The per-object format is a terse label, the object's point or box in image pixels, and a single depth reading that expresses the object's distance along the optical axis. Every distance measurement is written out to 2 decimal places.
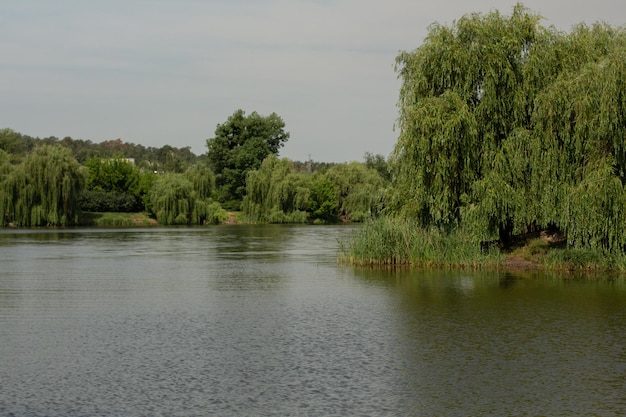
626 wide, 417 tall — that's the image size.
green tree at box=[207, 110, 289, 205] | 105.94
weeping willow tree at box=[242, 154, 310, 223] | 87.75
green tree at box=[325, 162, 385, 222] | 95.69
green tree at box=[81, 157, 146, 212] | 86.50
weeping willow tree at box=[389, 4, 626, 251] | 27.80
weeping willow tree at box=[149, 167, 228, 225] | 81.50
